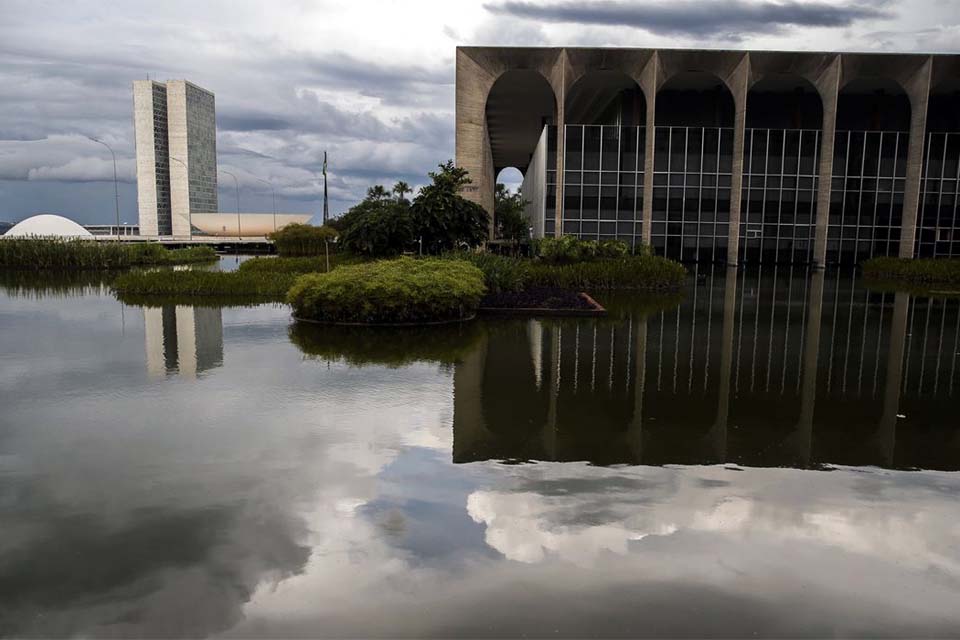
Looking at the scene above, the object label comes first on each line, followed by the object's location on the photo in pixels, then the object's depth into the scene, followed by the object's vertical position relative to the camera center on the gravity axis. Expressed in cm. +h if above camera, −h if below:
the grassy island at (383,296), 1562 -119
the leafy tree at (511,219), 5853 +213
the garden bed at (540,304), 1767 -150
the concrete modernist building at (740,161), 3931 +514
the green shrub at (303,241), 4528 -2
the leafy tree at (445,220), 2628 +89
